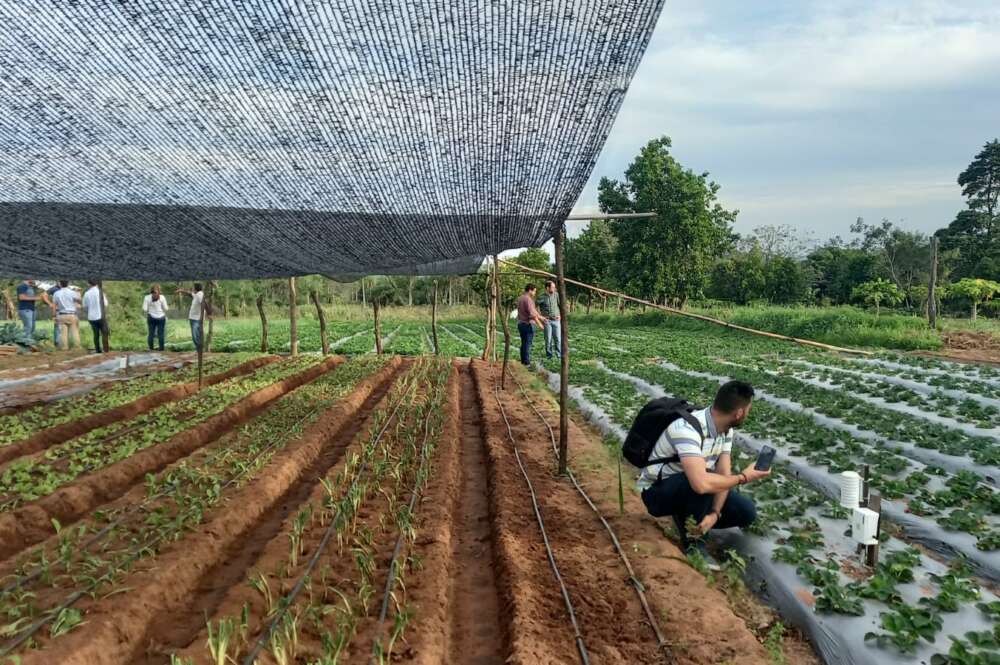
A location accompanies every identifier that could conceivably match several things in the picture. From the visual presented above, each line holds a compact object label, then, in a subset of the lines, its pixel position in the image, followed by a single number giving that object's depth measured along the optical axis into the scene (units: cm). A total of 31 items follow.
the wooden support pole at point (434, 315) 1634
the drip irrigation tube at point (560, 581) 309
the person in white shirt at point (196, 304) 1295
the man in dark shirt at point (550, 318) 1374
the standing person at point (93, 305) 1466
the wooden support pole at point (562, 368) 584
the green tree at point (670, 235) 2870
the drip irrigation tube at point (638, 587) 316
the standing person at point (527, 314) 1311
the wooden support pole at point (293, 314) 1495
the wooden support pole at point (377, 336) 1668
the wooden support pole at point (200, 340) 946
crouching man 408
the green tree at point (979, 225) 3300
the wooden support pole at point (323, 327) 1605
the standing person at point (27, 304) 1450
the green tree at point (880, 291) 2845
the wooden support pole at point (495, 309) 1251
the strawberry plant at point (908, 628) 291
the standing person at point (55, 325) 1544
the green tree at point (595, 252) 3681
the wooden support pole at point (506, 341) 1079
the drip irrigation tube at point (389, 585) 333
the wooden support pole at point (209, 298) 1062
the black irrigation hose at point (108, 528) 365
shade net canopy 337
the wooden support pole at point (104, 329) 1140
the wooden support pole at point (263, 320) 1701
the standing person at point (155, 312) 1528
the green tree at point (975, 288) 2411
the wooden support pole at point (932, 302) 1728
